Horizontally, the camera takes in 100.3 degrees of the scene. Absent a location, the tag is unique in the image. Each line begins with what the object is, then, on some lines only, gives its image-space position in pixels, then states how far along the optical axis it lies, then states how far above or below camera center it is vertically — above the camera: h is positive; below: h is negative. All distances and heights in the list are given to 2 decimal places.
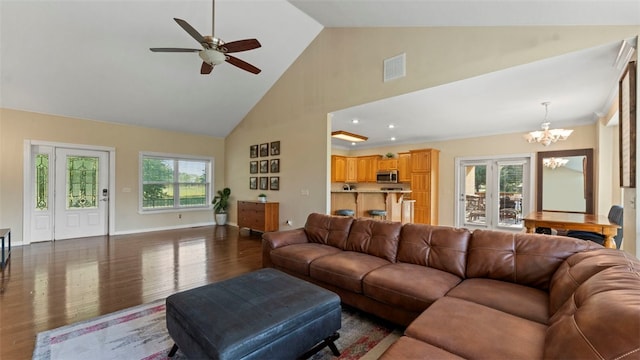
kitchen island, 5.73 -0.51
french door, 5.89 -0.29
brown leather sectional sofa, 1.09 -0.79
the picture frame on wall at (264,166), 6.43 +0.33
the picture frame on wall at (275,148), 6.05 +0.74
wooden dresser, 5.98 -0.83
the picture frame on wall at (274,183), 6.10 -0.08
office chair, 3.47 -0.75
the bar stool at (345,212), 5.79 -0.71
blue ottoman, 1.46 -0.84
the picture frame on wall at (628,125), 2.31 +0.50
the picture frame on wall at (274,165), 6.07 +0.33
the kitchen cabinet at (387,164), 8.04 +0.48
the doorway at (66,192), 5.39 -0.28
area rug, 1.95 -1.27
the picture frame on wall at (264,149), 6.41 +0.73
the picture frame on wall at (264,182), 6.45 -0.07
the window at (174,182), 6.86 -0.06
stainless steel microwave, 7.94 +0.09
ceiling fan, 2.82 +1.46
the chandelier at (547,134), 4.35 +0.76
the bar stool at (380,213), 5.71 -0.73
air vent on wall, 3.76 +1.62
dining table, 3.28 -0.56
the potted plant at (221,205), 7.69 -0.73
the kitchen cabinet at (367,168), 8.52 +0.38
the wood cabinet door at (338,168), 8.82 +0.39
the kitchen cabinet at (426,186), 6.88 -0.17
